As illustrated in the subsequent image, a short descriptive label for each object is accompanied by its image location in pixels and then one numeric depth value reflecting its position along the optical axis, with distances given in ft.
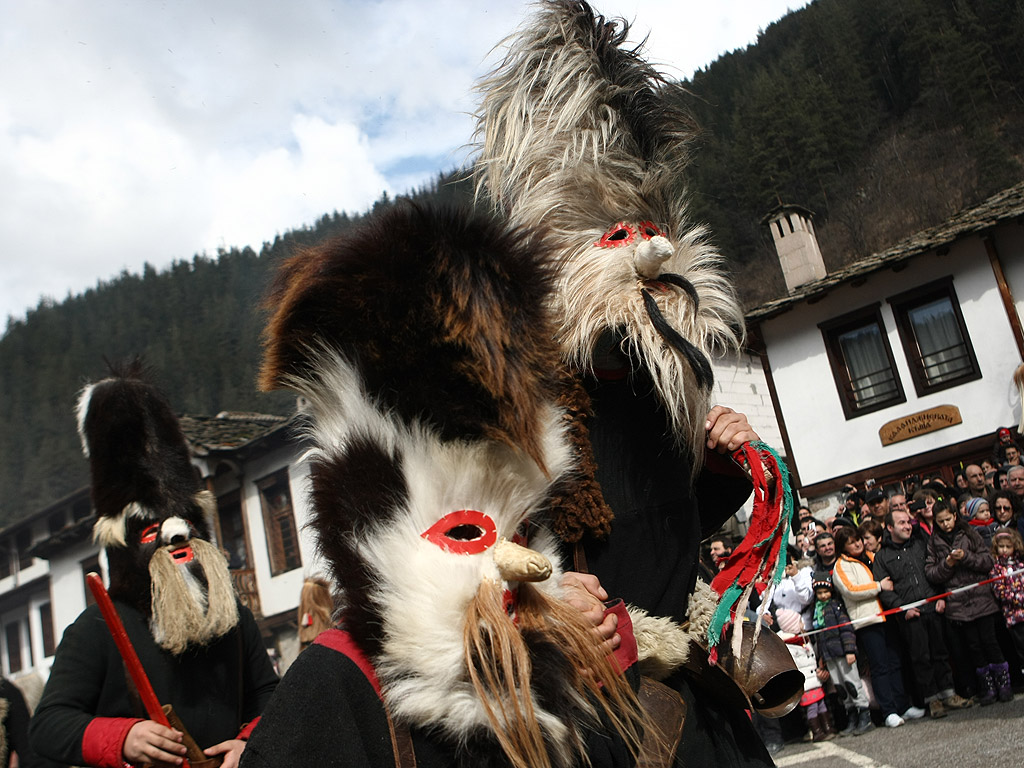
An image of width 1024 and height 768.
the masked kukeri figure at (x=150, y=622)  8.39
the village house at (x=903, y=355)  47.47
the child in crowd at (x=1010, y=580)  22.59
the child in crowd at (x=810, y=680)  24.58
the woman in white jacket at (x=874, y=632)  24.11
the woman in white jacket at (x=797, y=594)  25.55
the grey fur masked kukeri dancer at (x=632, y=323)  5.74
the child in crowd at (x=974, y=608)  23.07
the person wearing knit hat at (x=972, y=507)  25.90
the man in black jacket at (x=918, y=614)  23.68
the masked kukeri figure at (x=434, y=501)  3.87
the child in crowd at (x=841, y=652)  24.35
